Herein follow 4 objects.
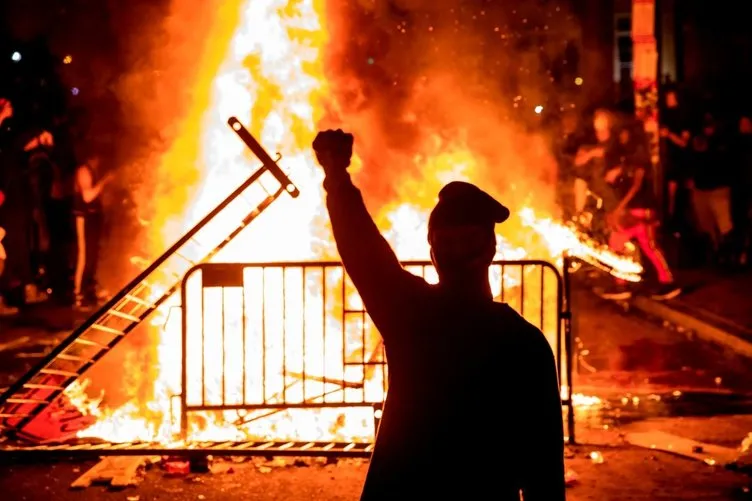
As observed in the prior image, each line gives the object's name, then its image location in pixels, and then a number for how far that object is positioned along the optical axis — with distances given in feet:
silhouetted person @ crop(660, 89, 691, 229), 60.64
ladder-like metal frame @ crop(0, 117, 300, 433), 21.33
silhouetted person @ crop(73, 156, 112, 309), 48.26
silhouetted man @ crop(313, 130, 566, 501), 9.20
